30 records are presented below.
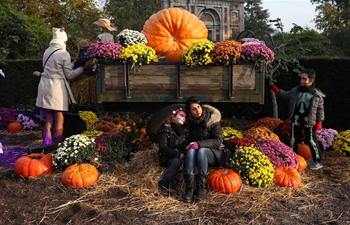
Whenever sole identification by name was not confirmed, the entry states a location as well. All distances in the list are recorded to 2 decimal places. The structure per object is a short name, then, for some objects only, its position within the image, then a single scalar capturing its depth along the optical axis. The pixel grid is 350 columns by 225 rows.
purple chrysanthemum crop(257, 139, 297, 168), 4.47
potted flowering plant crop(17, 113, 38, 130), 8.41
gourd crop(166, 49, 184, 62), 5.20
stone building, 36.74
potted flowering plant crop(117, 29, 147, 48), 5.27
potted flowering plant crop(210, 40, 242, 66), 4.55
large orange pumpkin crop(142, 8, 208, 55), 5.86
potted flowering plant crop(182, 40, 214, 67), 4.58
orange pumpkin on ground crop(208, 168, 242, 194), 3.89
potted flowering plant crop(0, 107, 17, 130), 8.52
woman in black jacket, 3.82
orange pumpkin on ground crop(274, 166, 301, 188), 4.16
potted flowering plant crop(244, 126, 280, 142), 5.16
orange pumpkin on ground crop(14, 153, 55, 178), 4.45
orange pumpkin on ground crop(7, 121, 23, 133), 8.25
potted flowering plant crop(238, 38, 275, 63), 4.57
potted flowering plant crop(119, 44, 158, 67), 4.70
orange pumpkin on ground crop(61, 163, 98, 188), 4.11
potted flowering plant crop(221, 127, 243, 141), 5.36
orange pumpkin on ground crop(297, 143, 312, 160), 5.23
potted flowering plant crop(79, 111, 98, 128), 8.27
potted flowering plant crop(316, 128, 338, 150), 5.72
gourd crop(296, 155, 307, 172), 4.74
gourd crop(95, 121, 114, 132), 6.97
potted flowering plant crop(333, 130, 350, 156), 5.50
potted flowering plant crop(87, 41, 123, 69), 4.70
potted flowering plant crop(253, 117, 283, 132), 6.21
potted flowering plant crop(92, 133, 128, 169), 4.70
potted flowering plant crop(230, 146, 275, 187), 4.06
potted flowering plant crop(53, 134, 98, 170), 4.54
